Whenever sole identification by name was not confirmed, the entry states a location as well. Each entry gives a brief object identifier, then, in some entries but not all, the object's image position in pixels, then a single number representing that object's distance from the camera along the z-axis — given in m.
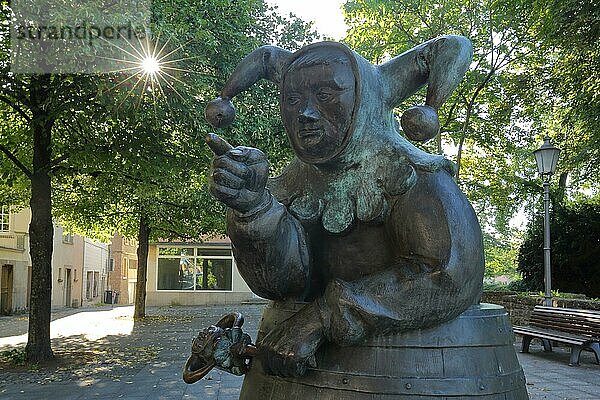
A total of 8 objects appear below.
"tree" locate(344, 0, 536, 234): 17.58
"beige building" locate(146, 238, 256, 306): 33.12
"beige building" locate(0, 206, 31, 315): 26.02
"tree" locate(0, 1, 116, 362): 10.49
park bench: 10.47
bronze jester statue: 1.88
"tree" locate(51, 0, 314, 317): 10.18
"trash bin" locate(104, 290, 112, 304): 43.59
